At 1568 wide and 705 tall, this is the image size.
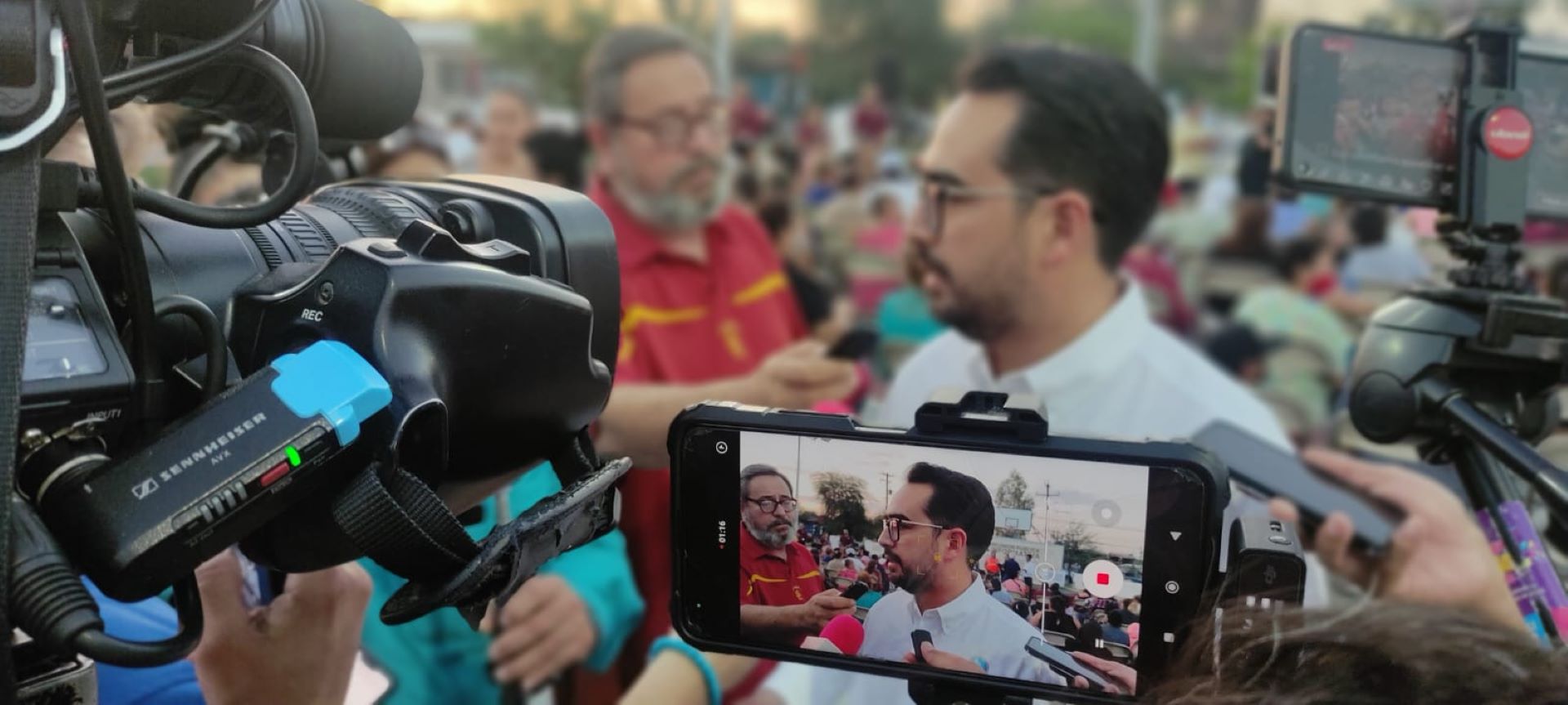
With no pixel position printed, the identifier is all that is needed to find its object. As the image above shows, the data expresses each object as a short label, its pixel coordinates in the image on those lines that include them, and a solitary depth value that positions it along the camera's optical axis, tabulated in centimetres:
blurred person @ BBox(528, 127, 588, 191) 437
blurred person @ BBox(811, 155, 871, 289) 697
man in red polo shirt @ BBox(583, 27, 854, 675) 250
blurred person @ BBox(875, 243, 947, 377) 431
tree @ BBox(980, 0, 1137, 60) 3189
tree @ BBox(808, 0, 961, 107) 2842
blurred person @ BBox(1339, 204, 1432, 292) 527
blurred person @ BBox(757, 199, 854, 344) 365
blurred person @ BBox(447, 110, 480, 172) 629
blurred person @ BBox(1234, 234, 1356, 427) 432
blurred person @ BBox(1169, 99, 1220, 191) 1129
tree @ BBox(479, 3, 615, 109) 1608
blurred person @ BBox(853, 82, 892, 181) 888
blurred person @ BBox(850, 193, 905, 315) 603
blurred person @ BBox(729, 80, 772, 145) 900
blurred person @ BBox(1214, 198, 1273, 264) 596
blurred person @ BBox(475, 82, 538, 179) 496
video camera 71
